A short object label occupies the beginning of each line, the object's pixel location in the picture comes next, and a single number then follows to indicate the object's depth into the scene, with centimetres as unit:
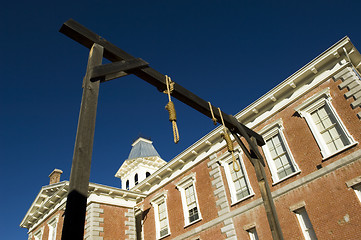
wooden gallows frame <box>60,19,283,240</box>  366
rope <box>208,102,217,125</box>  729
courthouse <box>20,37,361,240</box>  1093
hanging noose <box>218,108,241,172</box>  733
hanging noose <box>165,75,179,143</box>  561
